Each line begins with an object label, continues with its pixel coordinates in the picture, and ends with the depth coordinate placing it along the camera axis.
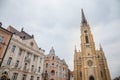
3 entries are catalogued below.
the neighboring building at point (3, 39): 18.74
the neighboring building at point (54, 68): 34.36
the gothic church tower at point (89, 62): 39.43
